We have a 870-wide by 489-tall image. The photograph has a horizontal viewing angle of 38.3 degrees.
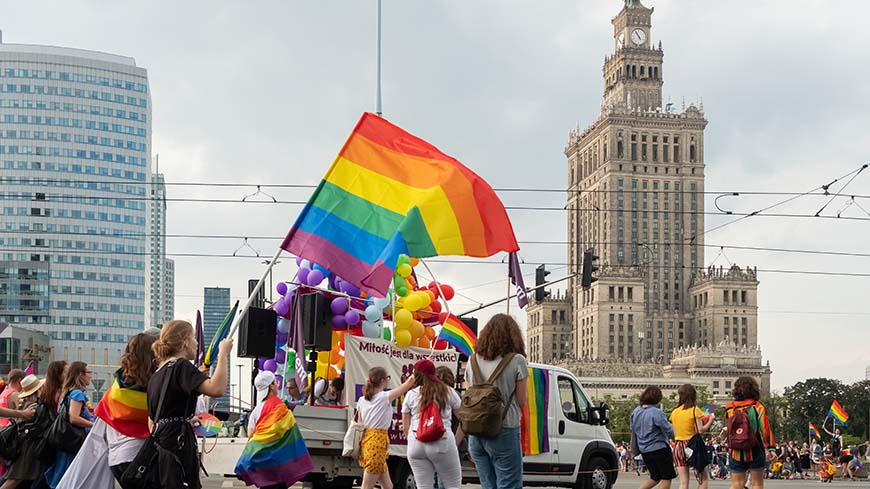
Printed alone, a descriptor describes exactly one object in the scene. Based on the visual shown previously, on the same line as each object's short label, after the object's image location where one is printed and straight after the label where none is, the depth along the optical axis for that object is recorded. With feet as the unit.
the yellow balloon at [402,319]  59.67
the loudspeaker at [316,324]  54.95
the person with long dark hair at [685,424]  46.19
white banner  55.57
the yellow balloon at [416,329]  60.85
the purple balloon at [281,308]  60.85
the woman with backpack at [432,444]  34.91
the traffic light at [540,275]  100.91
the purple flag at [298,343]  57.98
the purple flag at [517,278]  46.98
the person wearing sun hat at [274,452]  34.58
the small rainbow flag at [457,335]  60.59
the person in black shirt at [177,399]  24.56
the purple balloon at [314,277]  60.85
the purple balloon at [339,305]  58.80
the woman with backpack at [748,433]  41.29
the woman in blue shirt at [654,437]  44.52
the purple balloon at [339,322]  58.90
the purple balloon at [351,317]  58.70
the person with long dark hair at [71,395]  33.22
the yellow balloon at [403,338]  58.65
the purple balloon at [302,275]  61.93
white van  53.26
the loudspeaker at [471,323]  65.10
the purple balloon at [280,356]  62.90
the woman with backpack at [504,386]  29.89
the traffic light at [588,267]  101.35
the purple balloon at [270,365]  61.41
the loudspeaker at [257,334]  52.26
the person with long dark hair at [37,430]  34.14
